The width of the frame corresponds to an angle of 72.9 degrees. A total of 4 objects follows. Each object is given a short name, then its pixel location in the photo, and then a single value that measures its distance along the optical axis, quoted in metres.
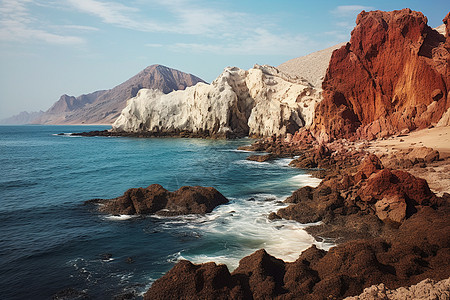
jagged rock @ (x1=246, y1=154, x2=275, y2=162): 38.96
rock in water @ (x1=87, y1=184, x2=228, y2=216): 19.02
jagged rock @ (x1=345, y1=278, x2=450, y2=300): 6.45
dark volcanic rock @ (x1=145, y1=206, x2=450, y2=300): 8.30
